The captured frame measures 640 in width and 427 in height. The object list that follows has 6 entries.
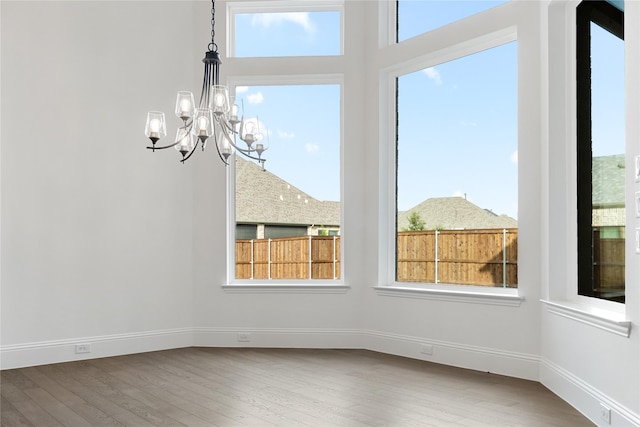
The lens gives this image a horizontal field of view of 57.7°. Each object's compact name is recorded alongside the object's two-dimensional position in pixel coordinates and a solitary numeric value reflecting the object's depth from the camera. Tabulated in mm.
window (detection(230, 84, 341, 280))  5918
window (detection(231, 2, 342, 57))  5949
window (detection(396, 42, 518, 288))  4902
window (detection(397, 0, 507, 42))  5109
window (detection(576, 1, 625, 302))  3588
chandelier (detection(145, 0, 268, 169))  3764
